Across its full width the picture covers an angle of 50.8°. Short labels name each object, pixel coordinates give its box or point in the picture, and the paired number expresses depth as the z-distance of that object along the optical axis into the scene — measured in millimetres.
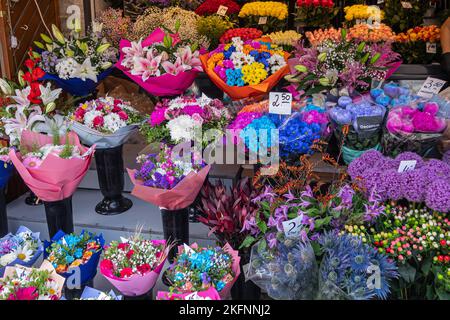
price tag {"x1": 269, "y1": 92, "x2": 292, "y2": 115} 2346
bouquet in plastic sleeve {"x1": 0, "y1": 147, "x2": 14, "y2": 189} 2531
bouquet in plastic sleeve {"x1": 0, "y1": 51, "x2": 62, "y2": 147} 2582
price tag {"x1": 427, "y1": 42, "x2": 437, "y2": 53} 4533
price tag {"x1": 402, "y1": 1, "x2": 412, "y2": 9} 4829
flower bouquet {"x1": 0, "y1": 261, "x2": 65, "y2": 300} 1692
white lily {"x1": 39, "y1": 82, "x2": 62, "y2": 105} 2674
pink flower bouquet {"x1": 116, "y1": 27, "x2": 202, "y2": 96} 2725
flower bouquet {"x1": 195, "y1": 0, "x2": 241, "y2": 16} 4773
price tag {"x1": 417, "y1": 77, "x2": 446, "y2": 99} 2538
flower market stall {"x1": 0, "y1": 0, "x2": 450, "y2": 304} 1735
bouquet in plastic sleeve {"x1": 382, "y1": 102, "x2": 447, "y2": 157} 2227
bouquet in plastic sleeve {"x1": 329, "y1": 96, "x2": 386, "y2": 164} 2305
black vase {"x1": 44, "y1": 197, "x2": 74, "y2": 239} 2424
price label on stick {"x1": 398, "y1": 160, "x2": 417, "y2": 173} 1943
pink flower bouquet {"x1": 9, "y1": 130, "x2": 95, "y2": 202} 2211
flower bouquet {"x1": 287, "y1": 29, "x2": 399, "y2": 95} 2551
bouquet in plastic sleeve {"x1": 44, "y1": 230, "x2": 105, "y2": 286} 2014
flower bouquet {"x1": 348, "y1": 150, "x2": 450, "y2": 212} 1786
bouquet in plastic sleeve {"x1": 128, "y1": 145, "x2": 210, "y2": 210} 2110
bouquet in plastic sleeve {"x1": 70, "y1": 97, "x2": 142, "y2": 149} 2592
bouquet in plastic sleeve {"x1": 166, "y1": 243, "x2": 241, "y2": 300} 1737
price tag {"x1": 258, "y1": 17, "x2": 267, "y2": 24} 4854
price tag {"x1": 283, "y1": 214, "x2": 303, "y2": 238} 1771
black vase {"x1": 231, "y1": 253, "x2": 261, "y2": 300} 2121
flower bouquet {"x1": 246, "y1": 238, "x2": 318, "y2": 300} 1555
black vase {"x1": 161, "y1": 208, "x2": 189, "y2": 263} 2280
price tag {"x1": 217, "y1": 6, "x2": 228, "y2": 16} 4699
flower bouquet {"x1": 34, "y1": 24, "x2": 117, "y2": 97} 2973
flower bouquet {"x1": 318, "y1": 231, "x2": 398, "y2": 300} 1489
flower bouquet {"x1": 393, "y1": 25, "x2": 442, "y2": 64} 4539
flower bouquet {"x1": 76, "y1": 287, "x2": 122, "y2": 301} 1731
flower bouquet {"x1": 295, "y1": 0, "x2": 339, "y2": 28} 4969
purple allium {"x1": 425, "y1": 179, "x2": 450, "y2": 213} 1769
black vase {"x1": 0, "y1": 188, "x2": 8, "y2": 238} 2693
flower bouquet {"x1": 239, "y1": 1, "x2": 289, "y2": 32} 4859
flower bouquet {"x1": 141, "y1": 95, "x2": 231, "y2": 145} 2385
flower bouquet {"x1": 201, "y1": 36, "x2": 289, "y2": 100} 2725
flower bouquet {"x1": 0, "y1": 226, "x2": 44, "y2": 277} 2219
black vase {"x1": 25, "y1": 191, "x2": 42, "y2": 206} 3033
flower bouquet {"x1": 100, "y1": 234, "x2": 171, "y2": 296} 1833
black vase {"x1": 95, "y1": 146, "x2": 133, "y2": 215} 2733
